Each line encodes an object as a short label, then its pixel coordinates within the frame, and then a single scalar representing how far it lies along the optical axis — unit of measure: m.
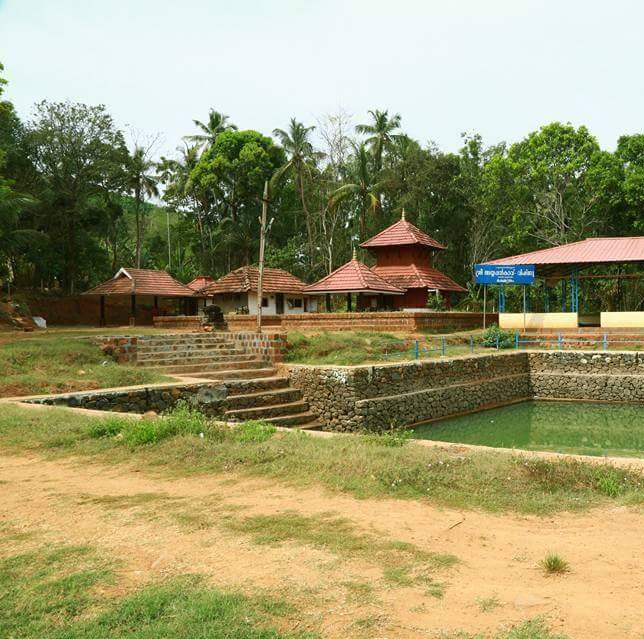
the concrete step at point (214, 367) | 16.58
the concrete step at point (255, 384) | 15.24
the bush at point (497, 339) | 23.36
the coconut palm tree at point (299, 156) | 39.28
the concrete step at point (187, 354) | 17.41
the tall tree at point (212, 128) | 45.38
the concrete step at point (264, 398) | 14.81
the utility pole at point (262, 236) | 22.95
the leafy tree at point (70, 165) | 34.88
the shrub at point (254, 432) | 8.10
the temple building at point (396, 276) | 29.70
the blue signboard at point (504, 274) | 25.09
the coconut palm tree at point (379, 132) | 41.22
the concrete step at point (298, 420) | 15.25
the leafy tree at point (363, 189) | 36.48
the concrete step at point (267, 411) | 14.38
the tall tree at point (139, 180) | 39.75
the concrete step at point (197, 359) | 17.14
